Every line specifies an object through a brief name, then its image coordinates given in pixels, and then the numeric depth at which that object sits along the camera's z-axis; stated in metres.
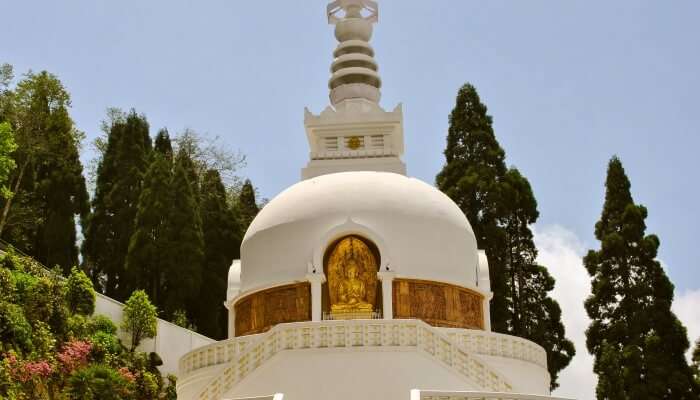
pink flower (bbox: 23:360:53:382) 21.66
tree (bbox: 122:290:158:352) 29.06
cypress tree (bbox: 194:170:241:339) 37.53
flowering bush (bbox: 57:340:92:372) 23.36
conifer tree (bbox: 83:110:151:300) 38.72
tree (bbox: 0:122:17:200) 27.86
